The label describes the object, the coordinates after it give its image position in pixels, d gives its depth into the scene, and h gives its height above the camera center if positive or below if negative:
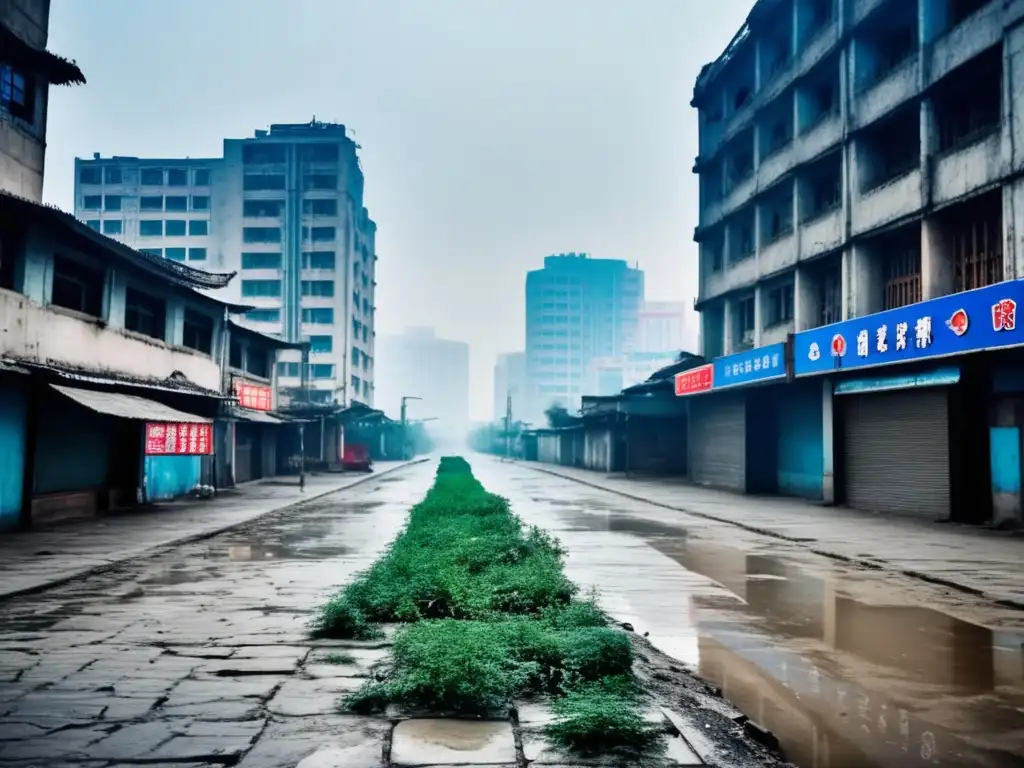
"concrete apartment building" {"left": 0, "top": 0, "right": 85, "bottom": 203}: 20.64 +8.81
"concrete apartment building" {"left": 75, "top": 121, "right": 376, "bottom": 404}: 81.31 +21.04
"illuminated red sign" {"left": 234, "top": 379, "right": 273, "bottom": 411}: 34.78 +1.65
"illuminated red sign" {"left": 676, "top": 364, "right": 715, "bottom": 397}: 34.81 +2.53
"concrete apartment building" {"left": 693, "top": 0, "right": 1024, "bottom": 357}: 20.36 +8.73
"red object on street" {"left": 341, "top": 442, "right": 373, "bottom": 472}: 55.44 -1.57
